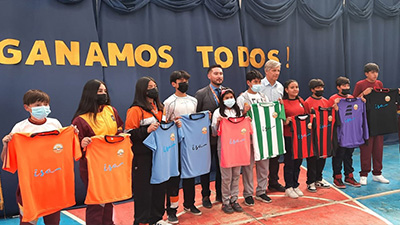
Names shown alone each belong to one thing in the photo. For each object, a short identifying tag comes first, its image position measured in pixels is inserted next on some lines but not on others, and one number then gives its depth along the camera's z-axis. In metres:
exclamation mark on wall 6.14
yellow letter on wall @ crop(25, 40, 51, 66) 3.96
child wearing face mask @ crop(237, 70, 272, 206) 3.77
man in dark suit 3.74
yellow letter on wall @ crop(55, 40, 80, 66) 4.12
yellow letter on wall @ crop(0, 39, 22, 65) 3.80
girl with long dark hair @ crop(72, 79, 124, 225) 2.70
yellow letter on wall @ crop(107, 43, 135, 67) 4.48
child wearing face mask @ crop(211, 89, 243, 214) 3.53
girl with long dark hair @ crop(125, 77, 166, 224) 2.96
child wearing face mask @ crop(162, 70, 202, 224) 3.45
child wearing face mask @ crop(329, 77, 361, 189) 4.28
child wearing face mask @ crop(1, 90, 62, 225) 2.54
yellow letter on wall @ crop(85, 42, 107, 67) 4.32
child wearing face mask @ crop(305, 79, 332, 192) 4.13
